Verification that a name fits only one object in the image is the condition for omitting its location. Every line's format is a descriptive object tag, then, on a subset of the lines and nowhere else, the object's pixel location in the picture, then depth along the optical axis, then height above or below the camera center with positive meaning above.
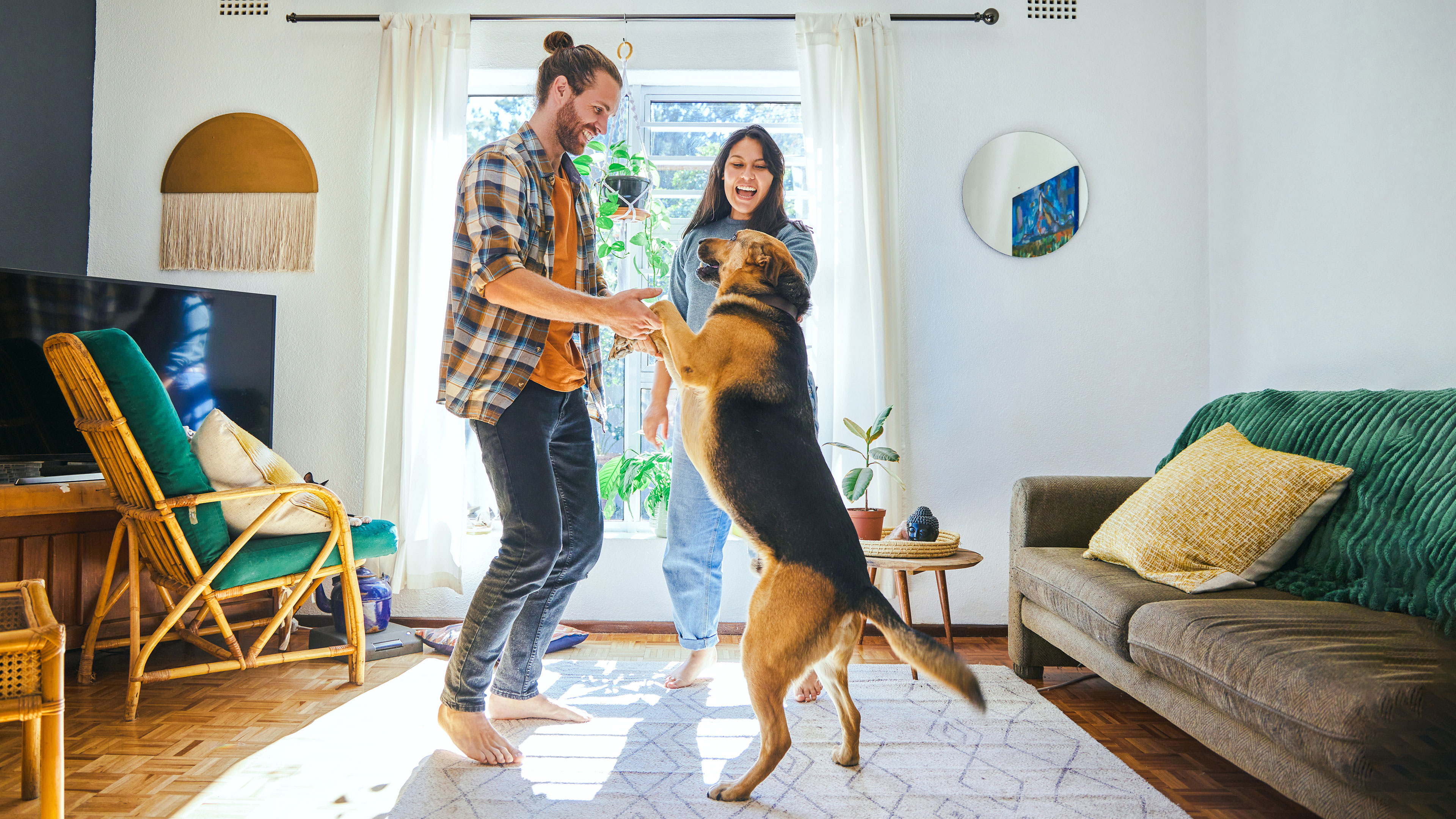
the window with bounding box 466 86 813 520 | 3.69 +1.42
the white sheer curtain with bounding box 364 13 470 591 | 3.33 +0.62
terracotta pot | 2.96 -0.32
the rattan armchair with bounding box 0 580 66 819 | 1.35 -0.45
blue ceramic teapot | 3.04 -0.66
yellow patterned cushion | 2.00 -0.20
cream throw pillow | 2.48 -0.13
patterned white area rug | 1.66 -0.78
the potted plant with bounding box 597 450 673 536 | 3.29 -0.17
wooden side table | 2.61 -0.42
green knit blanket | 1.69 -0.14
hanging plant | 3.20 +0.98
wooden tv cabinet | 2.51 -0.39
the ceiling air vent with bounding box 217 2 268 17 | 3.54 +1.90
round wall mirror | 3.48 +1.08
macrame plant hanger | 3.52 +1.45
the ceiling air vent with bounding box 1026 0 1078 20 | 3.50 +1.90
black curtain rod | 3.46 +1.85
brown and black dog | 1.53 -0.10
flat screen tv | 2.74 +0.33
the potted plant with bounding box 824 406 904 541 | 2.94 -0.18
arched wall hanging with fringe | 3.51 +1.04
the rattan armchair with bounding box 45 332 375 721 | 2.22 -0.36
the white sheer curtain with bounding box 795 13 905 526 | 3.35 +0.97
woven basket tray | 2.64 -0.37
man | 1.76 +0.16
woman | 2.34 +0.17
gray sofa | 1.26 -0.43
